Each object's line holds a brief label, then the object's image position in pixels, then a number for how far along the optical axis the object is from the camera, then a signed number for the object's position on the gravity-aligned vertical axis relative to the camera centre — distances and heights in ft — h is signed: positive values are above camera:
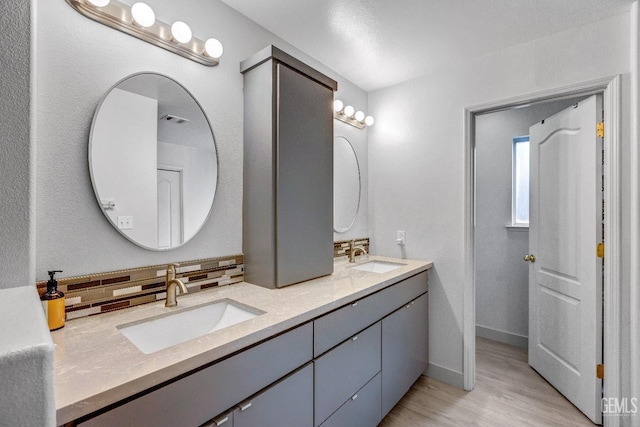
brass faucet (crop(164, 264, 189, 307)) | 4.39 -1.07
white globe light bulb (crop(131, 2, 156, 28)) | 4.21 +2.78
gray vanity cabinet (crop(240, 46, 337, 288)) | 5.34 +0.82
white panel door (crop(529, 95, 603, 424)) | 6.31 -0.94
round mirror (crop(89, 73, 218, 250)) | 4.18 +0.80
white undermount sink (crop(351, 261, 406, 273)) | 8.07 -1.42
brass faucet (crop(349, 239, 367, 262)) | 8.15 -0.99
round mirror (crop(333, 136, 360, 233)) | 8.28 +0.83
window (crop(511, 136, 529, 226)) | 9.95 +0.99
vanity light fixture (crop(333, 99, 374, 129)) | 8.01 +2.77
